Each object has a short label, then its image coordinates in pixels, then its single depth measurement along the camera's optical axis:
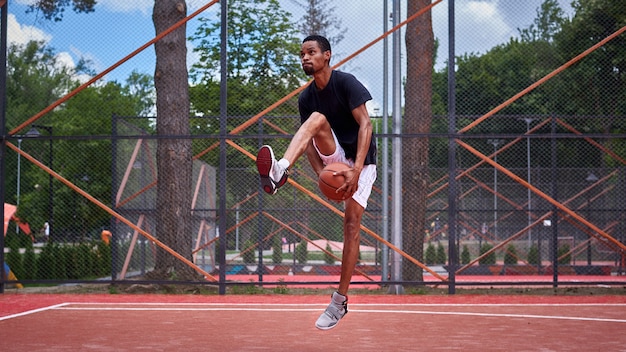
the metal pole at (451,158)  11.05
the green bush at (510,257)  20.29
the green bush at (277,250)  17.88
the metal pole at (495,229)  22.00
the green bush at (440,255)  21.11
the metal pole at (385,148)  12.37
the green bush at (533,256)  20.27
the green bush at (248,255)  17.83
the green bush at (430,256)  20.83
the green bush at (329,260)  19.05
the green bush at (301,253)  18.70
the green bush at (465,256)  21.23
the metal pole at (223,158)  11.10
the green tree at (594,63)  19.95
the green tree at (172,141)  12.67
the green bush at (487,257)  20.67
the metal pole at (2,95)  11.52
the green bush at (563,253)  20.42
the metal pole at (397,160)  11.48
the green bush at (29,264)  16.42
